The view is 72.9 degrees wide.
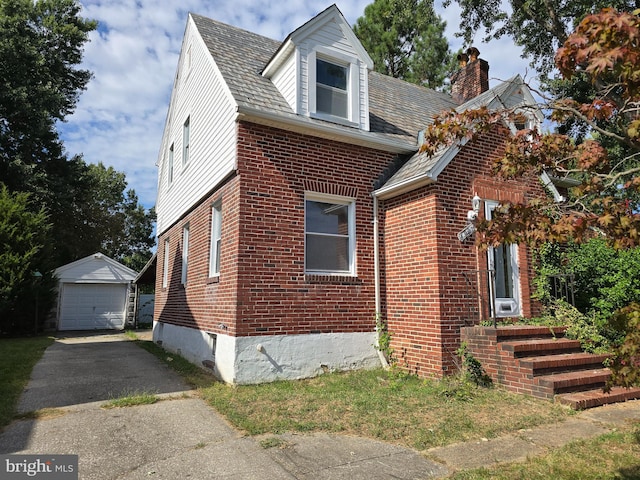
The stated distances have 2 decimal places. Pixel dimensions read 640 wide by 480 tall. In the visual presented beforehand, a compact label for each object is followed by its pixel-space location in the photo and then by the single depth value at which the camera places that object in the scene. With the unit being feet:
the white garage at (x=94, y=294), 69.67
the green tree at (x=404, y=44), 85.66
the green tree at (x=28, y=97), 71.77
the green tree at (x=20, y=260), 53.88
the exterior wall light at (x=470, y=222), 26.45
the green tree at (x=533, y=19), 47.44
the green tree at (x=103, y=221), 83.05
